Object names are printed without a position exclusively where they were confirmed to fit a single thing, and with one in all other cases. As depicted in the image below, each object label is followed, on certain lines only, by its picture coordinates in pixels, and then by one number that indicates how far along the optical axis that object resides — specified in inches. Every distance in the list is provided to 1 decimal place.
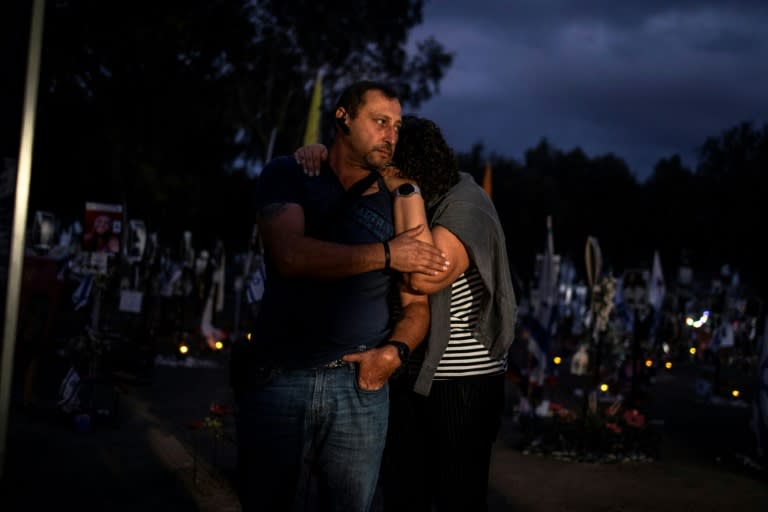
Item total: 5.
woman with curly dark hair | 130.2
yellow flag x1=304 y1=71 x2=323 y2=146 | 417.7
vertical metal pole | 79.3
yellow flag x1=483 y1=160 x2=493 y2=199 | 463.0
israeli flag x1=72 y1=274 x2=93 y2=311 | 425.7
